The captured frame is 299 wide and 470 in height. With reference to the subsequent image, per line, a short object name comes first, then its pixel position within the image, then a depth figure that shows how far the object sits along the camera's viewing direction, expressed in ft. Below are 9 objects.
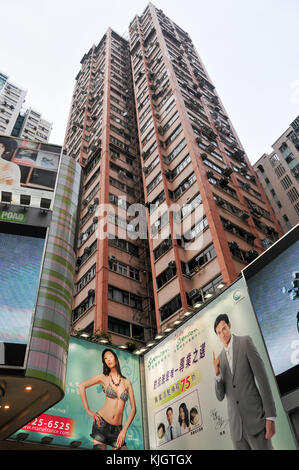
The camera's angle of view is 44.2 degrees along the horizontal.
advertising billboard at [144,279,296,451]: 47.09
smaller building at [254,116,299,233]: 172.29
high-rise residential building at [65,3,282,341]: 92.48
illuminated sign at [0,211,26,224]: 47.80
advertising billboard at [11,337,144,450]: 52.57
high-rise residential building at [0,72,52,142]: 273.75
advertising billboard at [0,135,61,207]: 53.36
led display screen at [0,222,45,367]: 37.40
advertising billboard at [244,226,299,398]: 45.01
